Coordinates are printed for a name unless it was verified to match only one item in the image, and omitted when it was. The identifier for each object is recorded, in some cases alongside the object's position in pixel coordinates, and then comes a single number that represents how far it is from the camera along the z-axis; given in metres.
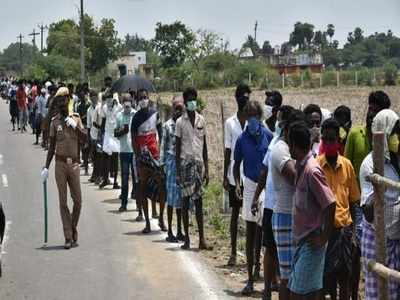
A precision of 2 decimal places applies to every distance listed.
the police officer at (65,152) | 11.73
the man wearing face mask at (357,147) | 8.30
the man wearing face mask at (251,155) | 9.21
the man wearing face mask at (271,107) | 9.88
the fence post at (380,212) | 6.19
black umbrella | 18.00
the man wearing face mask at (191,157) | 11.30
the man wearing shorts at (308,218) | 6.65
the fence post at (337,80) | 69.25
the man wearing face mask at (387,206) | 6.69
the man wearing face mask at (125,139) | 14.74
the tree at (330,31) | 175.18
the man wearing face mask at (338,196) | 7.67
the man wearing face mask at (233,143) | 10.01
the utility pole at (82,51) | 42.17
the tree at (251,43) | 132.00
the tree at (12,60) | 171.32
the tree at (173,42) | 81.38
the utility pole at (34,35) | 108.94
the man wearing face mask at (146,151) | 13.06
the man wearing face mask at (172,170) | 11.99
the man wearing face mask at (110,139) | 16.88
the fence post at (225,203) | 14.22
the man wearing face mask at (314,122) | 8.55
